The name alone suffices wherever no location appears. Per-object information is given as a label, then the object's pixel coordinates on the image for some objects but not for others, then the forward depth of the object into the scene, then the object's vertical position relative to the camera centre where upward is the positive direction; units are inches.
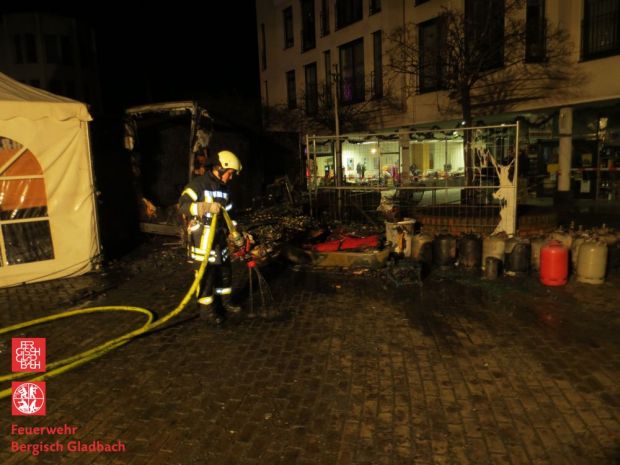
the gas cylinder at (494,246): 309.7 -50.6
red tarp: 335.9 -49.1
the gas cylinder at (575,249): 289.7 -51.2
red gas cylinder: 274.8 -57.5
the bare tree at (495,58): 511.2 +150.9
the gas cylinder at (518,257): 299.3 -56.4
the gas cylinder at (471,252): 320.8 -55.7
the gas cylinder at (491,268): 297.7 -63.0
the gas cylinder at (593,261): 274.4 -56.3
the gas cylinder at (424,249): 335.6 -54.4
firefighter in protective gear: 230.4 -20.9
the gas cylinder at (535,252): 303.9 -54.3
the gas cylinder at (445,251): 328.8 -55.5
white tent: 310.7 +2.2
